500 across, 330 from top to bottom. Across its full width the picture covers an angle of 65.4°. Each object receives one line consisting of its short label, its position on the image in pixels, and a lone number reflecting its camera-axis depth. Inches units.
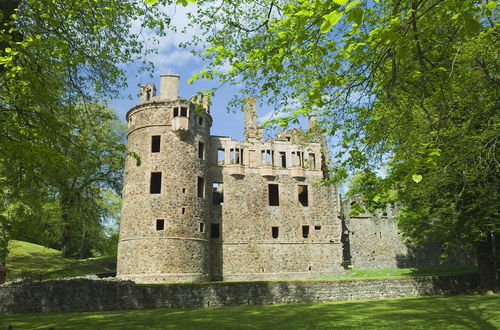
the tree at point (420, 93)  210.5
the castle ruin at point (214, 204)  989.2
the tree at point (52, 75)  356.8
